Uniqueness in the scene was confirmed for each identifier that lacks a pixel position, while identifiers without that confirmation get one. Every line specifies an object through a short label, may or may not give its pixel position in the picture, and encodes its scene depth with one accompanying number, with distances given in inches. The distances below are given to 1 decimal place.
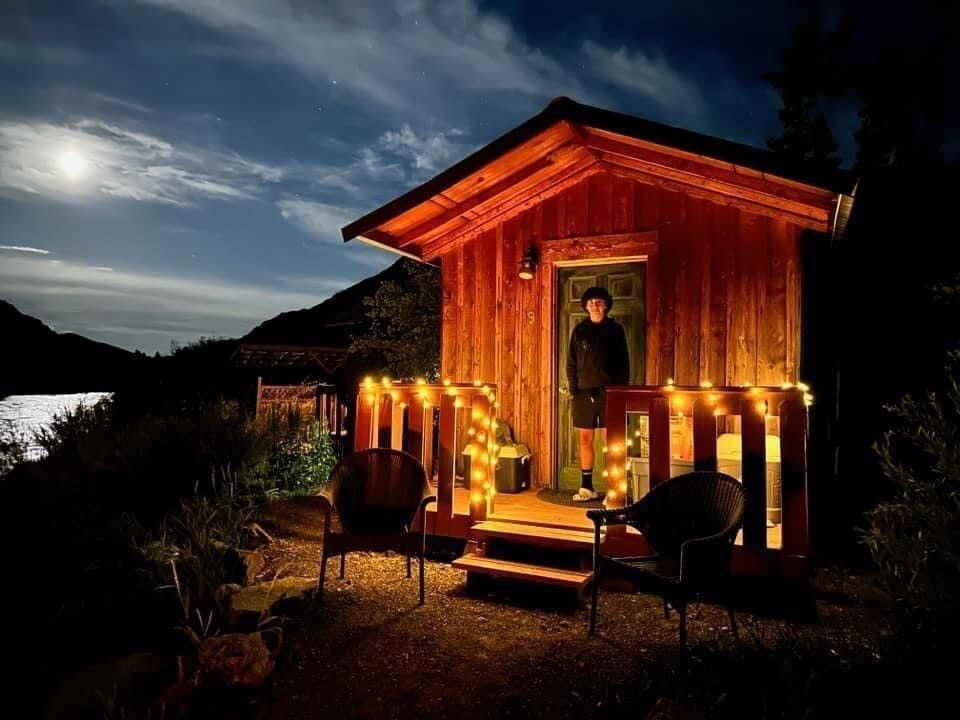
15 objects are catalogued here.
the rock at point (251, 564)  173.8
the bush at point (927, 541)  112.9
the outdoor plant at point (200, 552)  153.4
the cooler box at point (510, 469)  265.3
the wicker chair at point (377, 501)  176.1
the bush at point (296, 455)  336.3
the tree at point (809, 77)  554.3
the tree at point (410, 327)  440.8
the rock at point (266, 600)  146.4
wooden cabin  185.6
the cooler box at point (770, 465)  203.9
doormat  234.8
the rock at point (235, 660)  123.0
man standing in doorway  231.9
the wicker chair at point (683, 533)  137.9
